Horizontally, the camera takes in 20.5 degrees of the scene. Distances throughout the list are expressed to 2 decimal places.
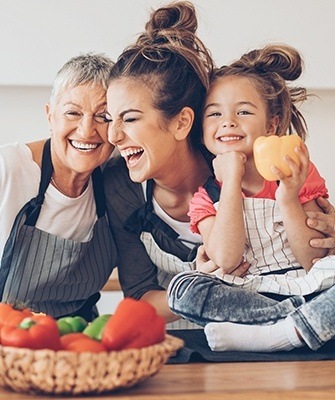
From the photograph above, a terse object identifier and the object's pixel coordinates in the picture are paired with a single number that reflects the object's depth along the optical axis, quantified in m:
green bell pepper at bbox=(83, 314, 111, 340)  1.12
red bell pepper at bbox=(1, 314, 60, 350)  1.06
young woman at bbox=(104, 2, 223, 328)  1.67
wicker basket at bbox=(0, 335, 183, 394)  1.04
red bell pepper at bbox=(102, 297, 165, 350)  1.07
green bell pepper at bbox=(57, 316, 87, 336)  1.15
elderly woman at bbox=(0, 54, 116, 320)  1.74
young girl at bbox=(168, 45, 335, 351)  1.44
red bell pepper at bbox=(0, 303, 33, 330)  1.13
